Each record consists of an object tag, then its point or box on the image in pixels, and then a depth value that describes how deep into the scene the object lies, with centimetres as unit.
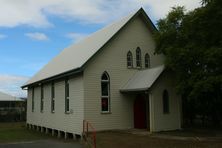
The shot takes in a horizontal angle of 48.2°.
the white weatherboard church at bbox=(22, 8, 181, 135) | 1607
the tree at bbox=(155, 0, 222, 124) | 1346
